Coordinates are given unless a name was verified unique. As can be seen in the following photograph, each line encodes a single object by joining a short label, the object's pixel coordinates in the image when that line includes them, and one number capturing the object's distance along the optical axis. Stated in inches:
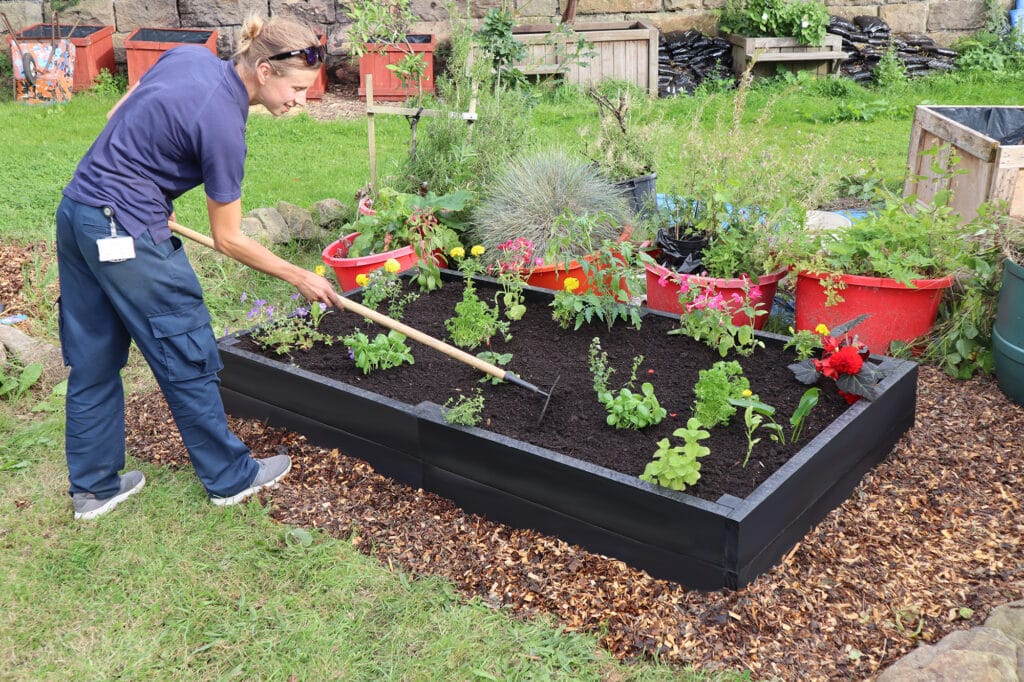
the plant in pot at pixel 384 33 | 223.9
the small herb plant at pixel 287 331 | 159.9
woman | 114.8
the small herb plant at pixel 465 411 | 128.6
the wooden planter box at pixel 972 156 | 184.9
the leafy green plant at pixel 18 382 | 173.3
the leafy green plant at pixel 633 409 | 129.4
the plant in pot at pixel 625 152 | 213.6
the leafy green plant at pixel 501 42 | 257.8
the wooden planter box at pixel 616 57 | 381.1
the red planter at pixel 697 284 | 167.9
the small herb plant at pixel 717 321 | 152.0
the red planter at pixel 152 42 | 366.9
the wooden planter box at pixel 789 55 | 381.7
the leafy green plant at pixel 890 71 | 374.9
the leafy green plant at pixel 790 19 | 379.6
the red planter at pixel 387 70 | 365.1
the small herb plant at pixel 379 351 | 151.3
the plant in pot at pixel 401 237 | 190.4
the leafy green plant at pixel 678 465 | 110.6
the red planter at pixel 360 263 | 190.1
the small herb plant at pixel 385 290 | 174.2
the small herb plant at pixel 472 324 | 160.4
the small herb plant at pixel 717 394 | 129.2
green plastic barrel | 146.3
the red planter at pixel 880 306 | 160.6
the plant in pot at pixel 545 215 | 185.8
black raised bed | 110.0
